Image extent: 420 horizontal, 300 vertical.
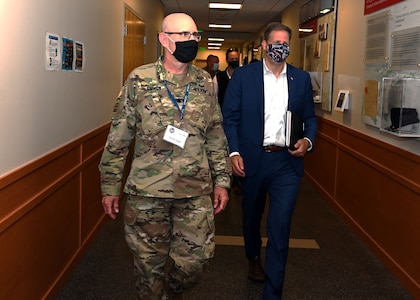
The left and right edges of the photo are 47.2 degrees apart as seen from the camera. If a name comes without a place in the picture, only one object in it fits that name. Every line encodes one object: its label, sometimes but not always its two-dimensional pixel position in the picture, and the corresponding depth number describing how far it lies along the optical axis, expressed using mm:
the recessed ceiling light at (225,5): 9104
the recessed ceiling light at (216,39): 17094
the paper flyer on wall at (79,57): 3074
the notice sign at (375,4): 3479
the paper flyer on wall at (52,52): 2494
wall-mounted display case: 2865
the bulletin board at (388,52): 3004
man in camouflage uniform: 2096
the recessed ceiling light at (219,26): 13147
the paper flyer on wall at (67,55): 2793
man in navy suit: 2658
